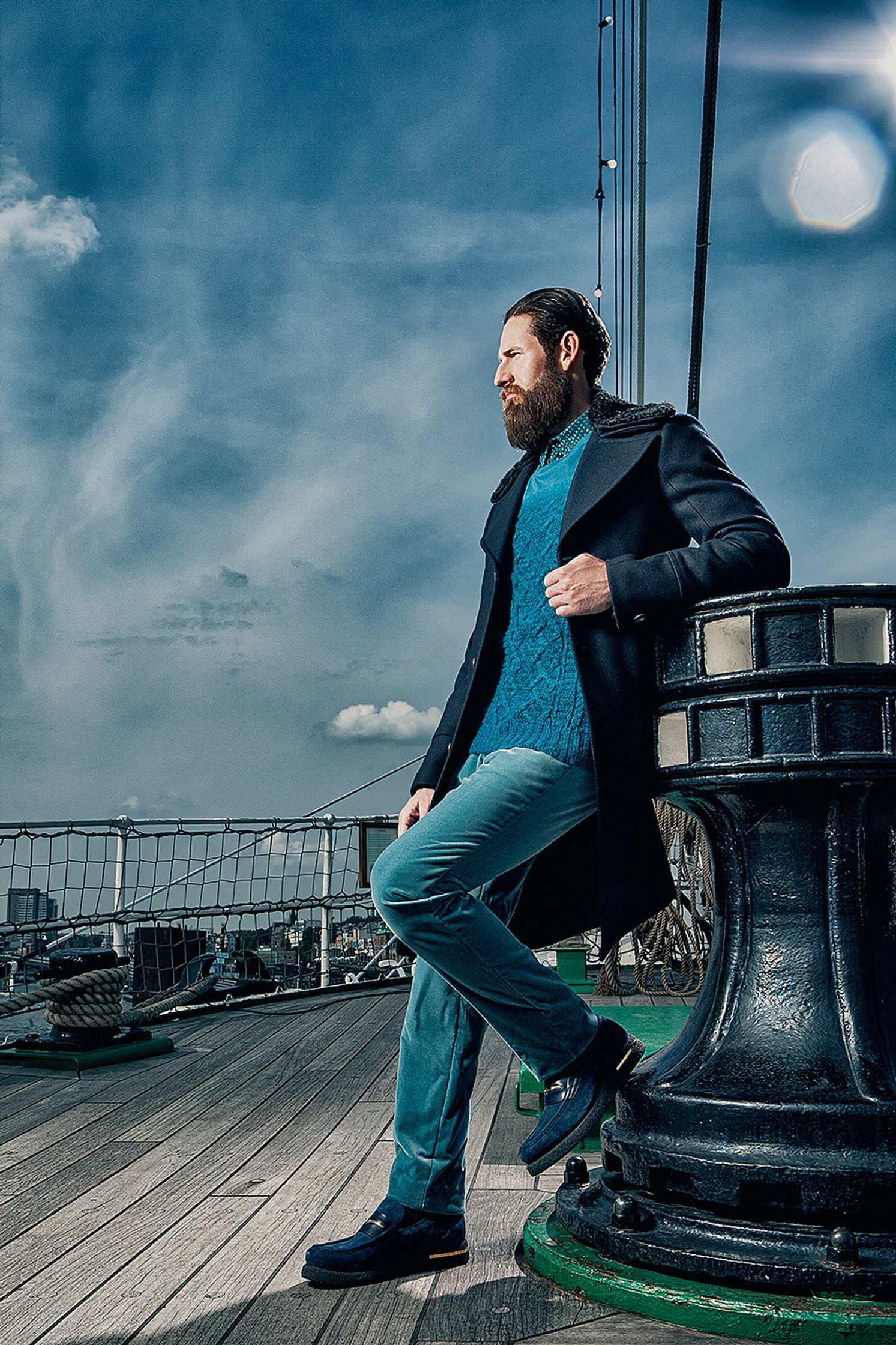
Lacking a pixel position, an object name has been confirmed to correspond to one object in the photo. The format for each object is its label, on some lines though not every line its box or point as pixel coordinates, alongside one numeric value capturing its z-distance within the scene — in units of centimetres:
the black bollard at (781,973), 142
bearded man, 160
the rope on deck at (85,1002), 385
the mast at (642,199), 929
